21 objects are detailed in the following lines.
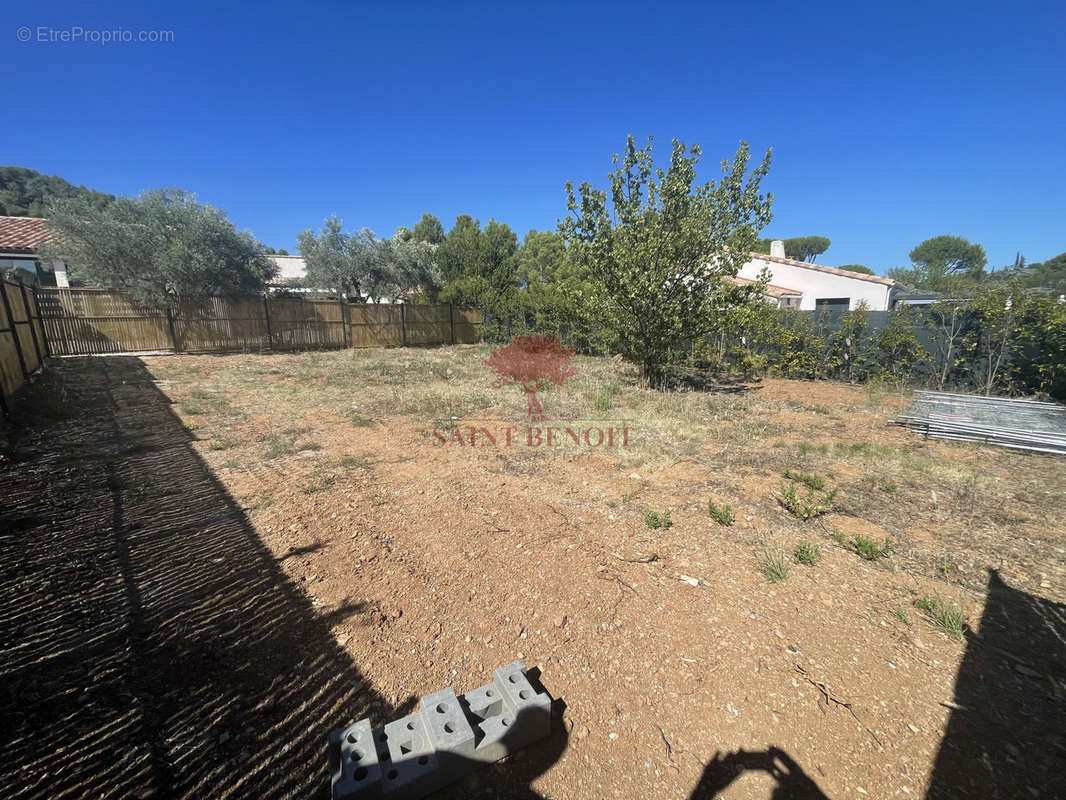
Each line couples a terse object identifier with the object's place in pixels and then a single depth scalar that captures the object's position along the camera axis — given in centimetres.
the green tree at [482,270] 1836
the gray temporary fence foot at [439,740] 140
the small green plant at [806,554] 288
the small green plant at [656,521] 337
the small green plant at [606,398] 719
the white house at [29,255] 1493
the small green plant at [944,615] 228
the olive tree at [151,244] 1252
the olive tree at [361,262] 1994
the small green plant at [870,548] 292
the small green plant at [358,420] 633
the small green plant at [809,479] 407
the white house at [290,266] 3339
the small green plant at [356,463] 466
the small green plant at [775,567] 273
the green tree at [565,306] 933
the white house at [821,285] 2014
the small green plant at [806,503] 350
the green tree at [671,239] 764
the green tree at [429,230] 4022
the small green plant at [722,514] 342
